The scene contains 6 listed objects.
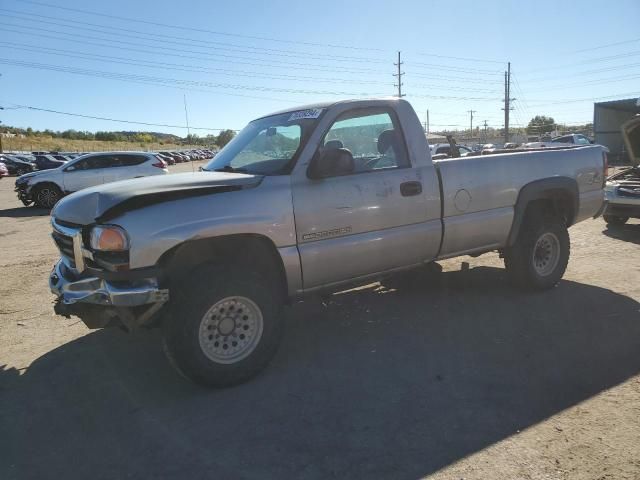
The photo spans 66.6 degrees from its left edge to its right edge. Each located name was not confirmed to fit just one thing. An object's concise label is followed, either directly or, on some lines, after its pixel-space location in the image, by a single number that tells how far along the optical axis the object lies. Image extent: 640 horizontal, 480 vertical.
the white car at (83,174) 15.49
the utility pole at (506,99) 55.50
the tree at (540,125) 99.25
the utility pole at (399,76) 63.82
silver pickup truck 3.20
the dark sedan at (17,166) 39.14
